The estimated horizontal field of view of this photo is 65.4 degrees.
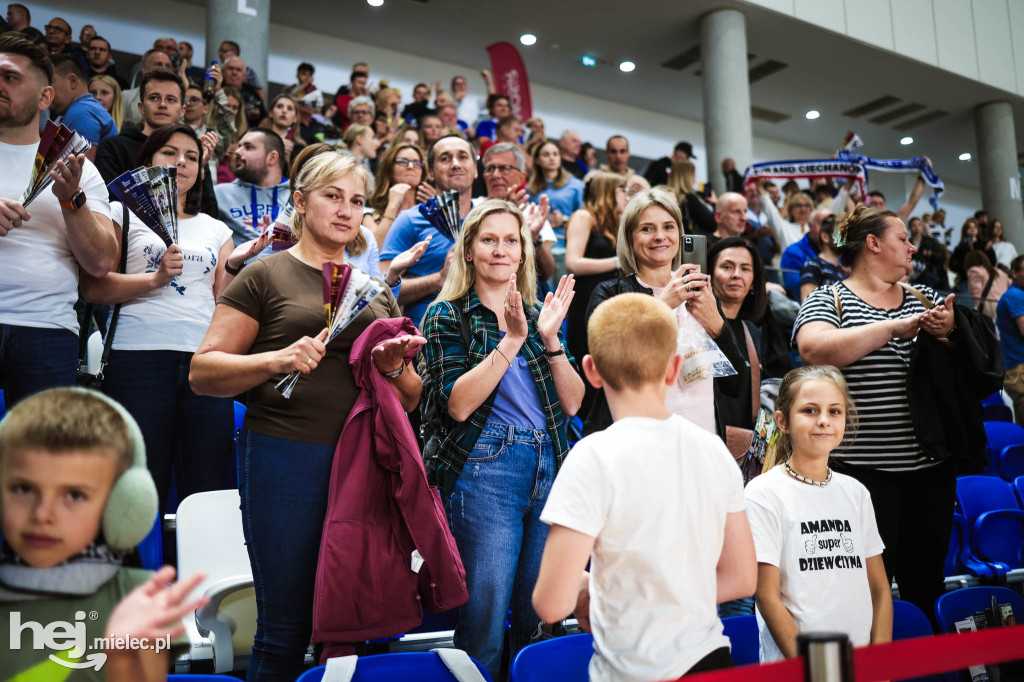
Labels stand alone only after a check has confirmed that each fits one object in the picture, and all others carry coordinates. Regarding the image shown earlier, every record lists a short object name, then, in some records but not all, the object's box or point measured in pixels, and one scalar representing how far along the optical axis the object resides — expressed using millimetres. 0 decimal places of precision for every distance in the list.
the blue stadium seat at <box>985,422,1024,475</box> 4738
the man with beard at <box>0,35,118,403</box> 2270
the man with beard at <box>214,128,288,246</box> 3719
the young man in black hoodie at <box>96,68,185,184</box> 3369
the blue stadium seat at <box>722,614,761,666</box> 2090
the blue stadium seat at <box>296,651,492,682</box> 1667
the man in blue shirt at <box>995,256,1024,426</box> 5223
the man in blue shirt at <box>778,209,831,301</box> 5421
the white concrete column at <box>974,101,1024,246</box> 12220
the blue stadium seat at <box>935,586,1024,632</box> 2500
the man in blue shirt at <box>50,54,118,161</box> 4297
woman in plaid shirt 2111
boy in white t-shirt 1365
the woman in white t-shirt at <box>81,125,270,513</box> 2621
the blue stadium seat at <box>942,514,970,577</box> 3604
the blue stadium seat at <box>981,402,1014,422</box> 5691
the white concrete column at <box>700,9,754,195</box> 9578
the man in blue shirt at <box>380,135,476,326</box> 3316
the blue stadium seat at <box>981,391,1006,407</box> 5858
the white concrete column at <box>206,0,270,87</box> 8227
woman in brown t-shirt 1869
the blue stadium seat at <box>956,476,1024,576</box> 3559
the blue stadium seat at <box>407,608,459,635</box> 2758
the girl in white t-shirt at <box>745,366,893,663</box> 2020
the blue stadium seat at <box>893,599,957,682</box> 2295
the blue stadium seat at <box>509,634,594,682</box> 1747
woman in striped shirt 2691
